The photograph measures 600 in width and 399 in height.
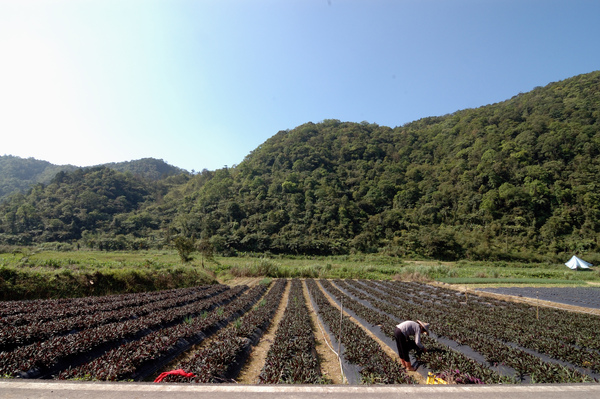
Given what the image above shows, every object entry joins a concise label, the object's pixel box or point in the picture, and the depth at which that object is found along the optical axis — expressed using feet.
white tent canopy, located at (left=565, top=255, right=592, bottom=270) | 127.85
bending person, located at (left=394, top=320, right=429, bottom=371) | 20.74
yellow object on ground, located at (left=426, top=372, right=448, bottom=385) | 15.62
